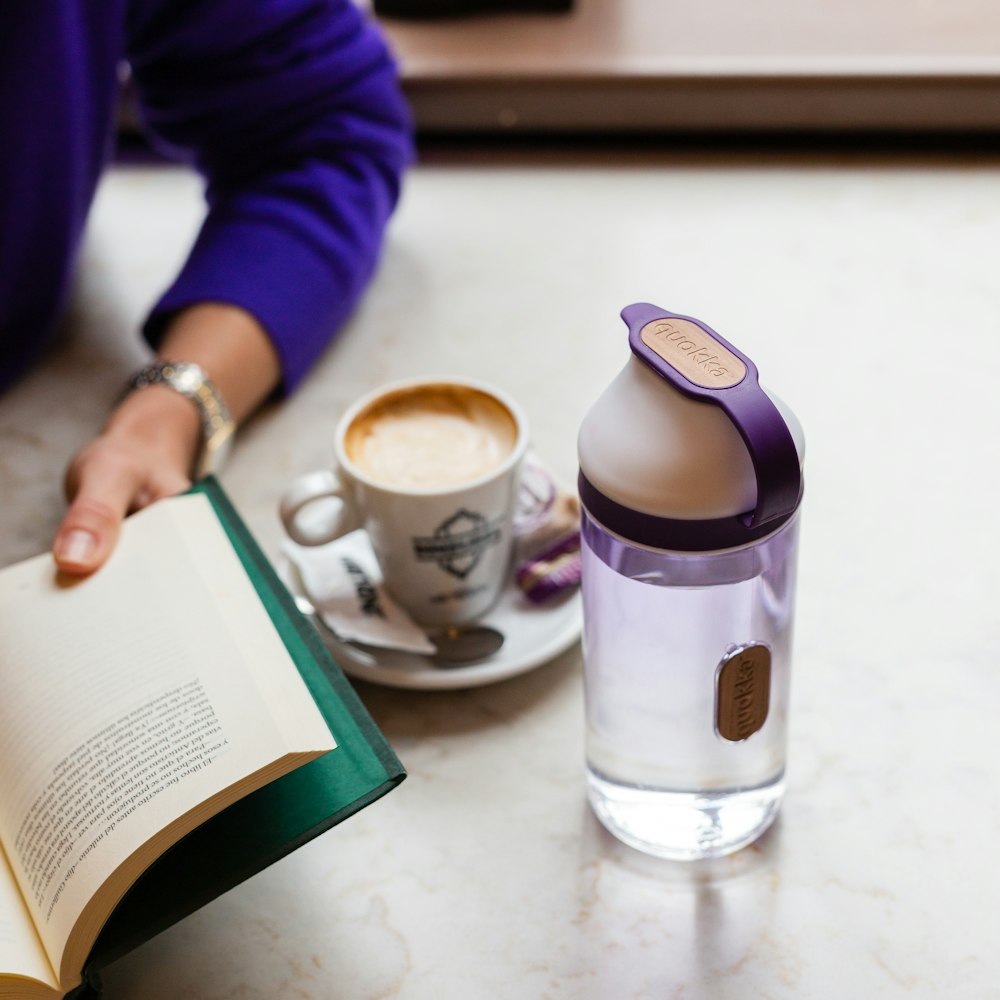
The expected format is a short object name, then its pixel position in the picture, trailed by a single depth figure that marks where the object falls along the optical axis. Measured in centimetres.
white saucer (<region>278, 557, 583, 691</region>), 65
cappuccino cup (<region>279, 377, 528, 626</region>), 64
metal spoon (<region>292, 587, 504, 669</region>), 67
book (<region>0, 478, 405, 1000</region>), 49
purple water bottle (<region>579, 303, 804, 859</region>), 43
